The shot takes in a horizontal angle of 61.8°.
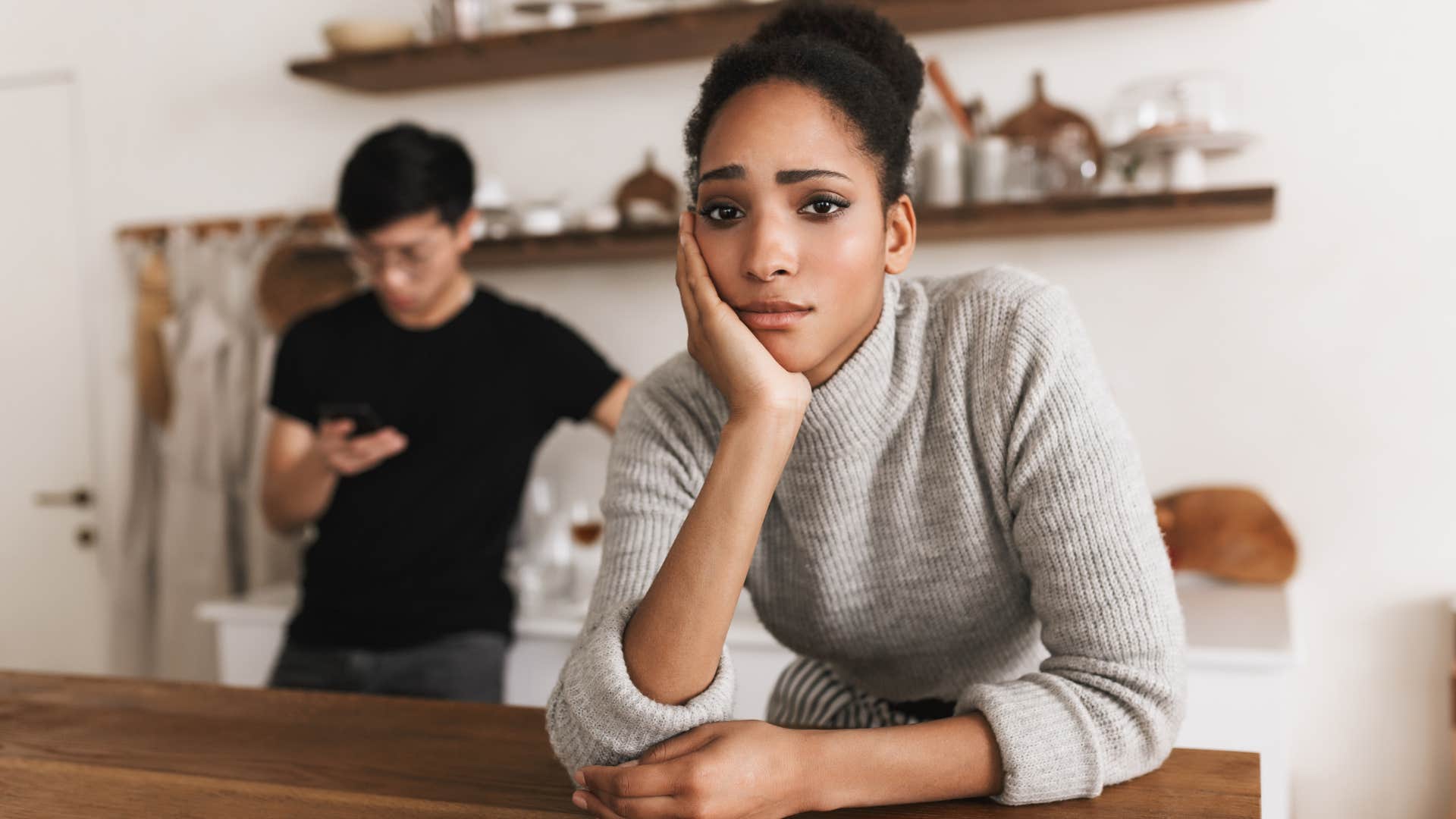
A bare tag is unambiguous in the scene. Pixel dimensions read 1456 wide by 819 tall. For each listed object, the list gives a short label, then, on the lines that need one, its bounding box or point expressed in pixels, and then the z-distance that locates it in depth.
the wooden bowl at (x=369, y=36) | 2.72
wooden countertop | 0.93
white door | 3.25
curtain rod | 2.99
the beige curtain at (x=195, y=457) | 2.97
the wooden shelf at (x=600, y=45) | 2.38
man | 2.06
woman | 0.90
